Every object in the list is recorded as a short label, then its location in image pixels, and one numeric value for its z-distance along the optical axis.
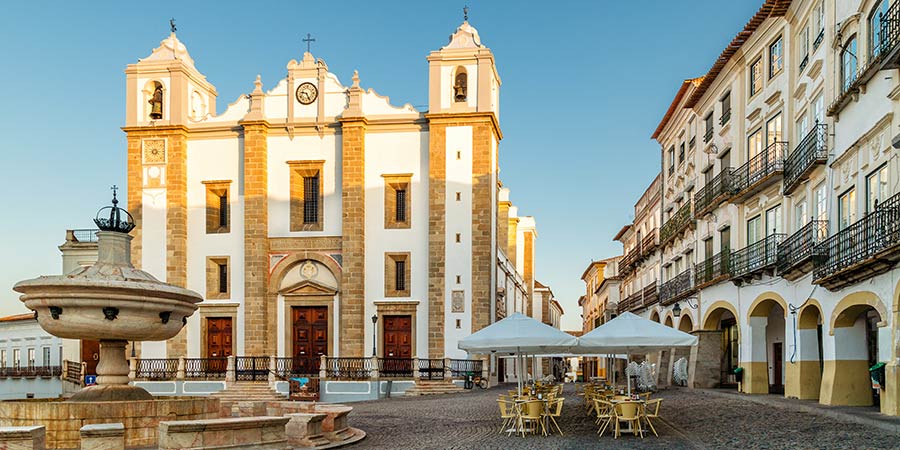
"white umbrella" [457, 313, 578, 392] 15.65
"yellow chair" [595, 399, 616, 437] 15.35
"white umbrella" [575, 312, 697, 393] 15.35
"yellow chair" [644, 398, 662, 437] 19.22
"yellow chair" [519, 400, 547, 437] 15.38
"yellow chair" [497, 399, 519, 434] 15.78
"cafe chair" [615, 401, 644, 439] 14.82
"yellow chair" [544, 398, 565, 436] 15.81
